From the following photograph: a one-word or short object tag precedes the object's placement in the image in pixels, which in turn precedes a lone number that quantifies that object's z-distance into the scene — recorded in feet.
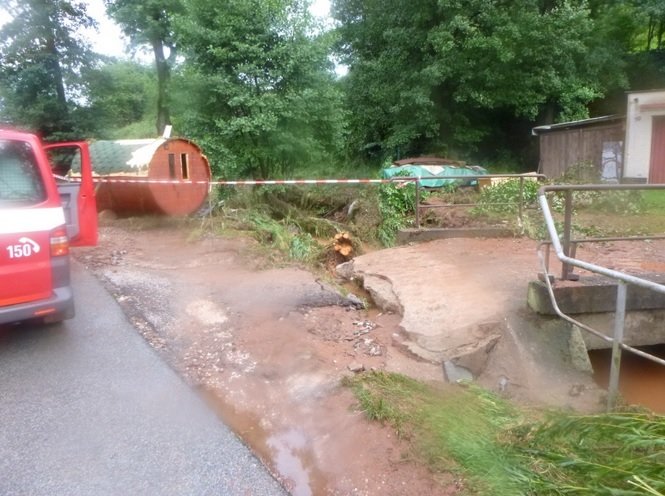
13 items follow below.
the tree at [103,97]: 71.87
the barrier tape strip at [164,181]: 35.06
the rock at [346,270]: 25.74
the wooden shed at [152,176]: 35.91
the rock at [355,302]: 20.72
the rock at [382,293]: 20.43
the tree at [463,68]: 58.95
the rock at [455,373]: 15.02
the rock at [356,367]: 14.38
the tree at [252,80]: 42.27
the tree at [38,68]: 68.49
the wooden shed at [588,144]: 61.57
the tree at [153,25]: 80.98
